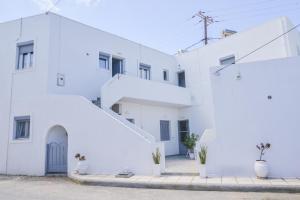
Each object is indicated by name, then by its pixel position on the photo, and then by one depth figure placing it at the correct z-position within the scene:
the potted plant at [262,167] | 9.17
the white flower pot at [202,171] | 9.76
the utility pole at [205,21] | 27.71
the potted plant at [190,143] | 17.11
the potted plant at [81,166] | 11.28
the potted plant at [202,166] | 9.76
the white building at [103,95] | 10.90
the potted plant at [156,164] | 10.14
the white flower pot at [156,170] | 10.14
